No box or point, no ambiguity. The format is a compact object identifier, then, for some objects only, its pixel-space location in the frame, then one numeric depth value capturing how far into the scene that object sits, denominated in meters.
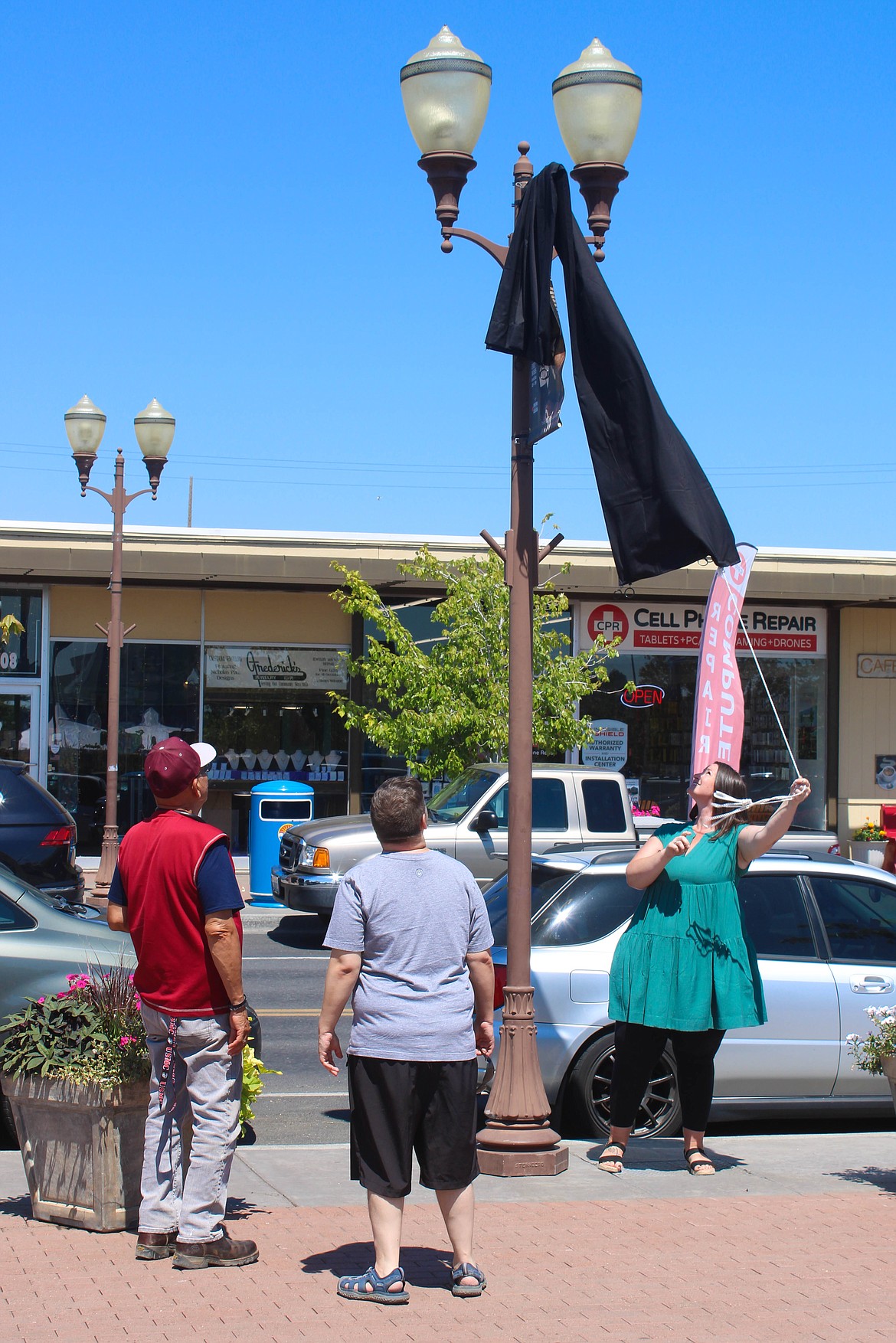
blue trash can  17.47
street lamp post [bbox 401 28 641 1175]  6.49
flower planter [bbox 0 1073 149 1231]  5.35
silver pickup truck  14.32
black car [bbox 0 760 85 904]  13.02
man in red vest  4.96
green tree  17.58
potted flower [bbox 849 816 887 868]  22.91
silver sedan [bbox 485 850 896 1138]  7.34
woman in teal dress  6.35
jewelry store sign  22.62
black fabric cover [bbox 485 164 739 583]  6.36
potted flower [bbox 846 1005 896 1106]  6.36
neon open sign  23.36
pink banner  12.49
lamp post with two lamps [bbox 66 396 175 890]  17.06
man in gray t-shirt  4.64
